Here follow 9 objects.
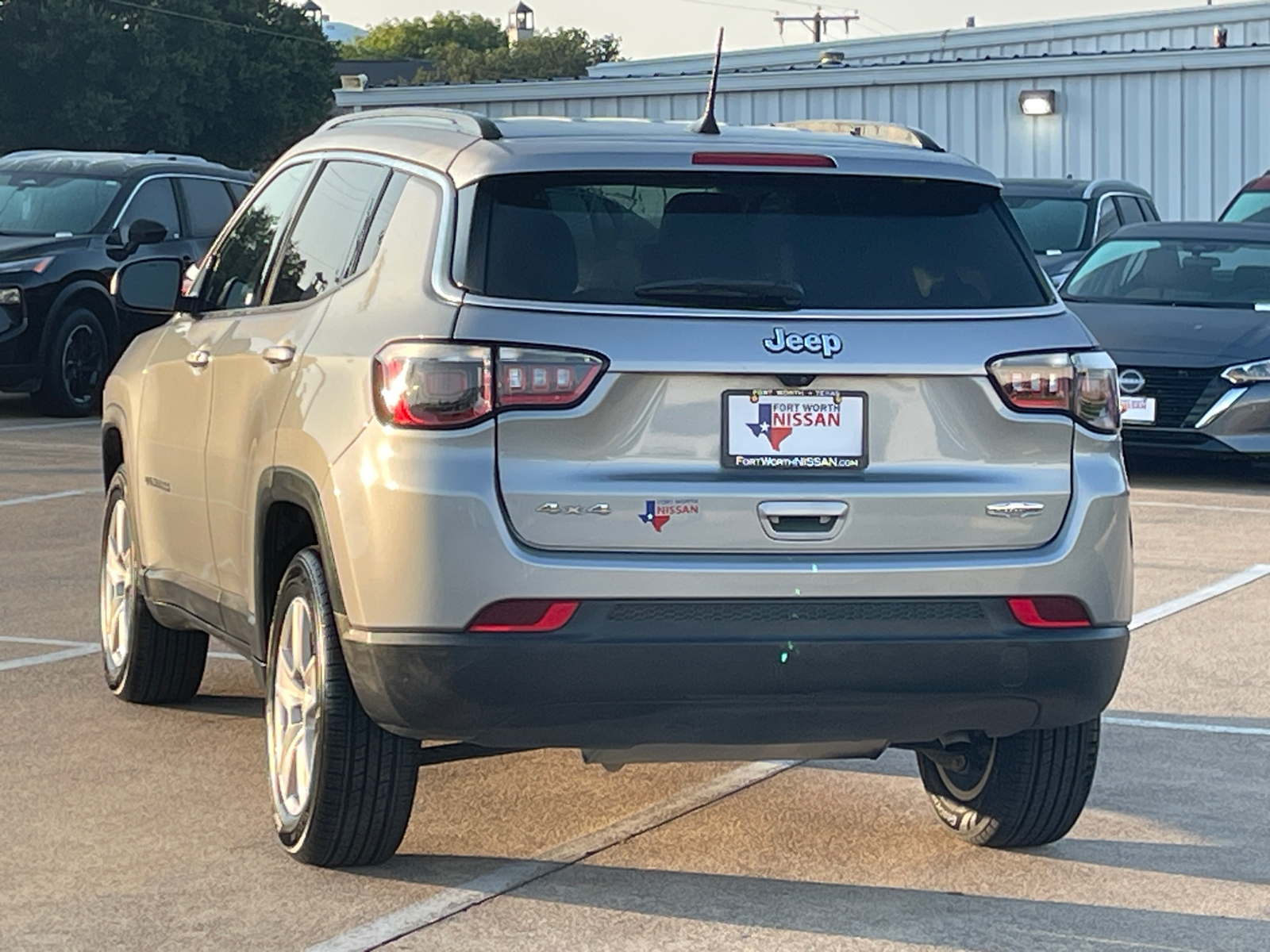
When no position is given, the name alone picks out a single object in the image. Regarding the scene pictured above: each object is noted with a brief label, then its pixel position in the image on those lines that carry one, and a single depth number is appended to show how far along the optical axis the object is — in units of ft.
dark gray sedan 44.34
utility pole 310.86
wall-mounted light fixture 93.86
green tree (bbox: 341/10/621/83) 378.53
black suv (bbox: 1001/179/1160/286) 65.51
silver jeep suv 15.55
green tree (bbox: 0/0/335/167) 170.19
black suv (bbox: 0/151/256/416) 55.98
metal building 91.20
